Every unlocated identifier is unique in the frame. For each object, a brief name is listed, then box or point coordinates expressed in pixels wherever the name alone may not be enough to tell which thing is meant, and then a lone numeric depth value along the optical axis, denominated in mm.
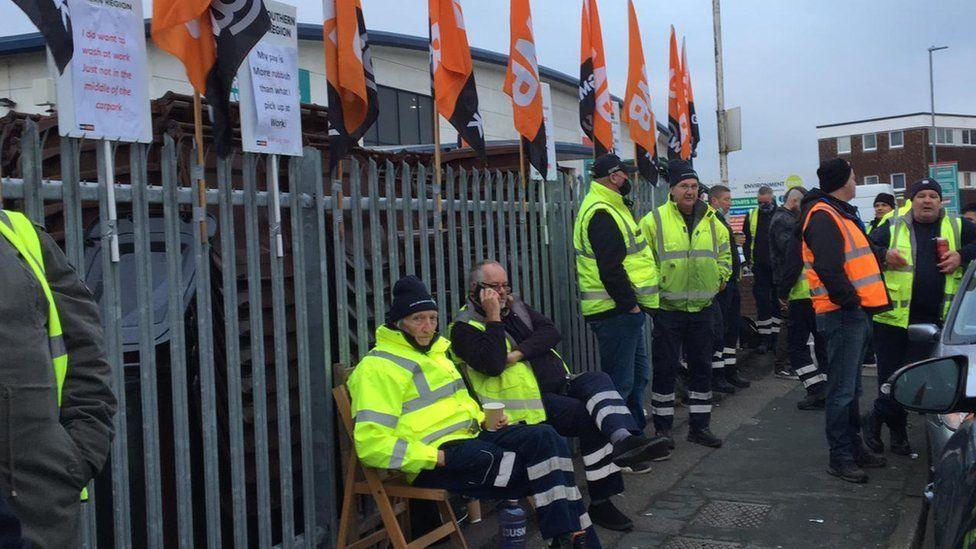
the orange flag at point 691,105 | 10508
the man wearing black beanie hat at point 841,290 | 5672
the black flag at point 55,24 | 2973
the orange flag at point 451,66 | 5586
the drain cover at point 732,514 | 5164
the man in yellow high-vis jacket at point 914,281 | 6465
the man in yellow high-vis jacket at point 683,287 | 6668
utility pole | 20344
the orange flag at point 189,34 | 3648
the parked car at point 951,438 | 1956
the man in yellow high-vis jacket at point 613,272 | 6039
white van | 26625
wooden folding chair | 4148
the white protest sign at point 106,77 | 3131
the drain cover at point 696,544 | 4801
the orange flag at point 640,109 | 8289
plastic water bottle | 4207
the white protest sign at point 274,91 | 3959
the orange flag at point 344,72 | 4570
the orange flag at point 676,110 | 9914
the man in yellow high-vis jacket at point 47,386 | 2059
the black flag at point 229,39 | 3785
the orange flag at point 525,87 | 6449
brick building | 59281
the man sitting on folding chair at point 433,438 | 4082
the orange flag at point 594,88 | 7551
